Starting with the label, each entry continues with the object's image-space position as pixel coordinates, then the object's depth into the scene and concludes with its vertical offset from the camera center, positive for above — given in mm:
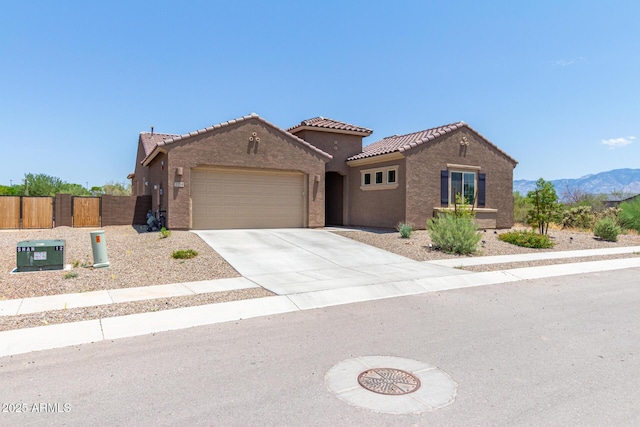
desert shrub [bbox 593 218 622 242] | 18773 -720
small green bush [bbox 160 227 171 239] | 14957 -823
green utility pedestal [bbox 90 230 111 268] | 10133 -956
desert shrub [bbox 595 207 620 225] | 24877 -14
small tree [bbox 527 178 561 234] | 18453 +363
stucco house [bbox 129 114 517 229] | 17047 +1634
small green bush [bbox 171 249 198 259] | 11420 -1172
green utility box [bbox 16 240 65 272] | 9484 -1031
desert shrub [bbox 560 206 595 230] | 25359 -259
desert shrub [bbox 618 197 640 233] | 24139 -172
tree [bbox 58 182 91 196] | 34594 +1741
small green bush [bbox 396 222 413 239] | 16531 -725
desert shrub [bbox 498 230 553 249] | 16078 -1025
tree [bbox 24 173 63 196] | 34875 +2066
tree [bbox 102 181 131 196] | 37594 +1994
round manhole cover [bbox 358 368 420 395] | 4145 -1722
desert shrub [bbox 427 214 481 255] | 14000 -771
